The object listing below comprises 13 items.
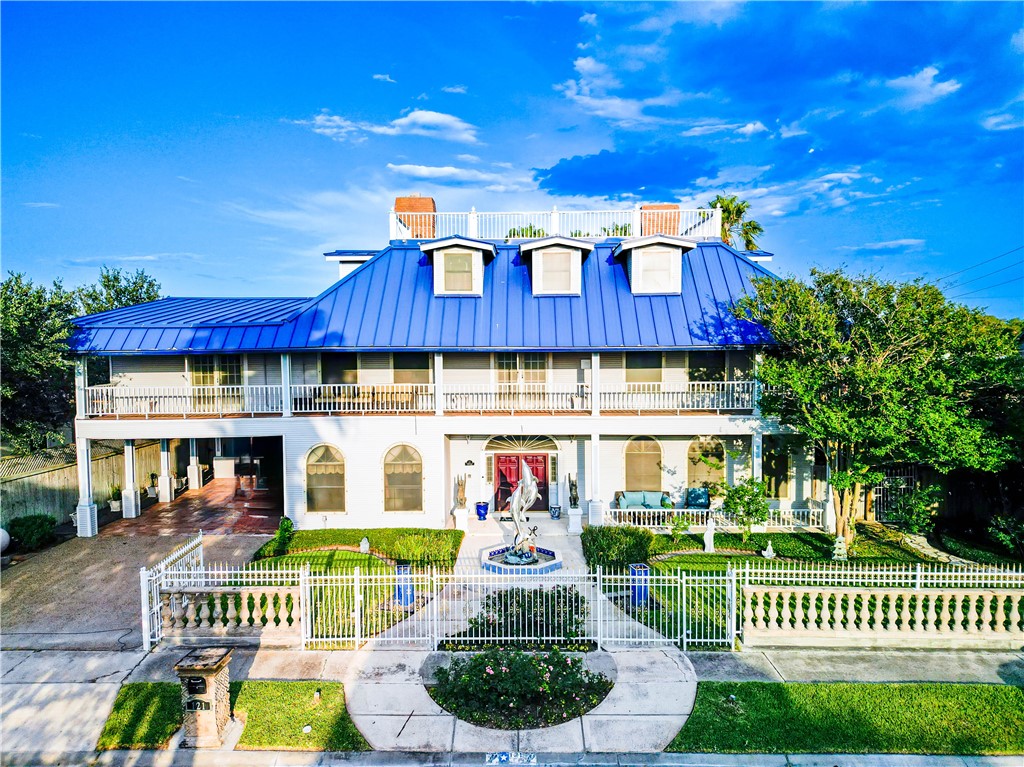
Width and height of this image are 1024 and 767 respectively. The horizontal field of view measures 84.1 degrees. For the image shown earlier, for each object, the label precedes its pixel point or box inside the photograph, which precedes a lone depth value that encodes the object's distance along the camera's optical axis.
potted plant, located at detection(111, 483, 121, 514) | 21.50
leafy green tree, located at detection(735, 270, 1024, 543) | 14.70
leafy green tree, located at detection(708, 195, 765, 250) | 35.34
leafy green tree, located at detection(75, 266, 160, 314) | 37.66
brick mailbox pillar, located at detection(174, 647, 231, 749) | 8.49
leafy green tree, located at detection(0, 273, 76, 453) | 18.19
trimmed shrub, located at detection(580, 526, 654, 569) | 15.55
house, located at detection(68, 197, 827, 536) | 18.94
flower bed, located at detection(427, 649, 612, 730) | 9.20
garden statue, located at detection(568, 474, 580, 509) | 20.39
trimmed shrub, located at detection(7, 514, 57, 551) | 17.34
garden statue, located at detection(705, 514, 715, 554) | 17.27
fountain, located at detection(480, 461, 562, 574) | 15.02
